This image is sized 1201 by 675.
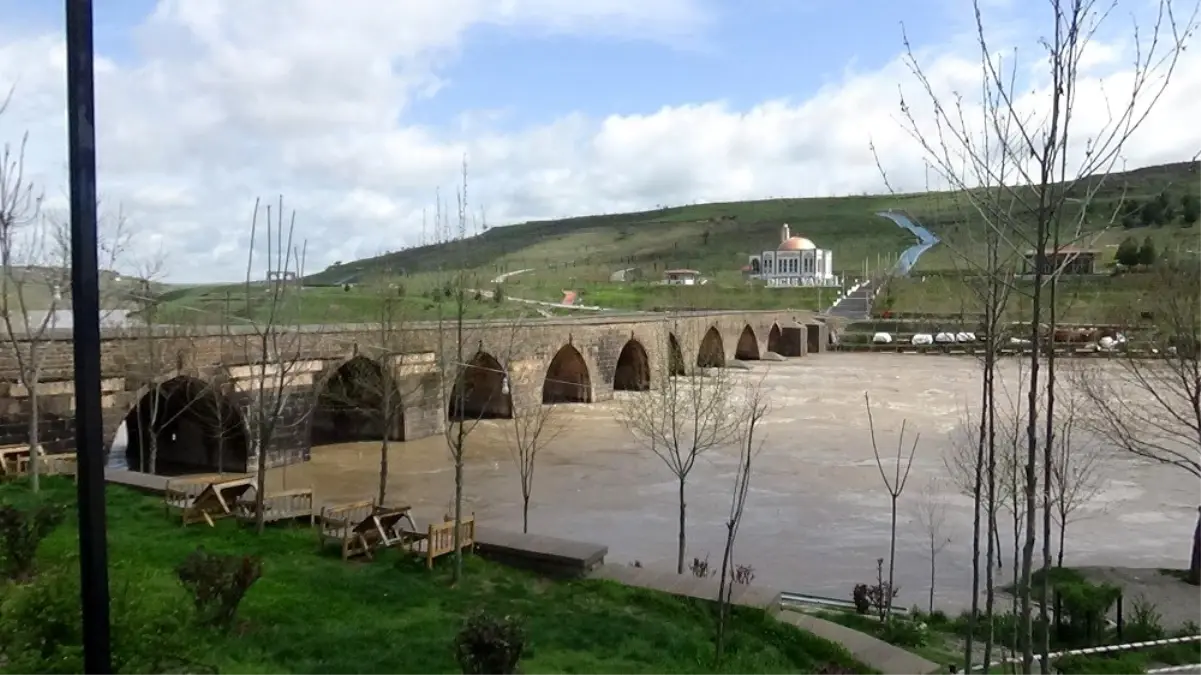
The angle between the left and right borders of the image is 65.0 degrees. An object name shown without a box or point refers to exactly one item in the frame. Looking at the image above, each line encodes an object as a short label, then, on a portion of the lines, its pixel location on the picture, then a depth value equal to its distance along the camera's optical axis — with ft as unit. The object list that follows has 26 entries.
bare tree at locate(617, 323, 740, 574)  49.39
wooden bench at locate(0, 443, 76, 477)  51.62
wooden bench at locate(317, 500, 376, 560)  38.45
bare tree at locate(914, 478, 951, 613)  56.08
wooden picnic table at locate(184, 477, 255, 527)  42.68
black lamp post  11.31
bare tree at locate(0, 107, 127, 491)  44.14
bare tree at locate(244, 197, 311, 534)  42.28
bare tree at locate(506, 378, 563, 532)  88.83
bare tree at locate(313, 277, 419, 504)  79.81
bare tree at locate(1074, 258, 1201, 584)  46.34
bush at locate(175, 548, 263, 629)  27.30
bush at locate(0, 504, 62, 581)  27.48
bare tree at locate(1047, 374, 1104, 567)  41.81
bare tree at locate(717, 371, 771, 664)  27.89
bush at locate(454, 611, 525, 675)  21.98
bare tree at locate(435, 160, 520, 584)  36.21
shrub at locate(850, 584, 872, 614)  39.96
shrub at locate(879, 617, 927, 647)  35.24
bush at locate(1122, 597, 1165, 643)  36.85
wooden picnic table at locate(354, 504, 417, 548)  39.09
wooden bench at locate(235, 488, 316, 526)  43.47
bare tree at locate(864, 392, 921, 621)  38.77
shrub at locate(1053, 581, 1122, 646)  35.81
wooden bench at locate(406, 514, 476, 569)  37.04
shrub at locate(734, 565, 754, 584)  42.86
